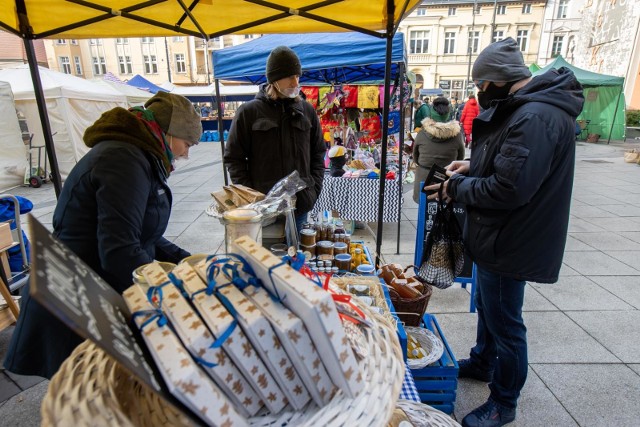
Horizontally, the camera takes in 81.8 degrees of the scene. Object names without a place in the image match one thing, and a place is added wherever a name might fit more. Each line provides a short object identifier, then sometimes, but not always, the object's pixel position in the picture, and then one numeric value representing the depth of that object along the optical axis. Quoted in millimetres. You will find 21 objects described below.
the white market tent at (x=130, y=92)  13297
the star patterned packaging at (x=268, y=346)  721
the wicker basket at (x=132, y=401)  676
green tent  14820
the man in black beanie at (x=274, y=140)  2914
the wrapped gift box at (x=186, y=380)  629
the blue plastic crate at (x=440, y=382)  2113
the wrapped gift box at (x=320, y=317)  708
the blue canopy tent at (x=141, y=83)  20297
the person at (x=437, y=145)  5035
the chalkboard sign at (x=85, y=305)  537
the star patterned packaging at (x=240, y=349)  714
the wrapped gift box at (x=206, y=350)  696
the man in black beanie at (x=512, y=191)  1740
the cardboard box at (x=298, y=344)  719
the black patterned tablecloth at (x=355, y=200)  5133
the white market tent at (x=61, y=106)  9477
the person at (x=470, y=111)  11094
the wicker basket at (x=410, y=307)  2400
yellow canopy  2564
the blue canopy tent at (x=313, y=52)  4887
